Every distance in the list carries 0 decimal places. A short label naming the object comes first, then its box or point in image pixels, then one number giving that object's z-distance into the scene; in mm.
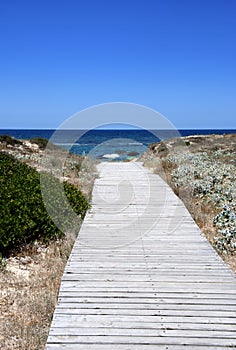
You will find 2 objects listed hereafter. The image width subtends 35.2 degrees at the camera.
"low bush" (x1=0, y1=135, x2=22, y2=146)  22838
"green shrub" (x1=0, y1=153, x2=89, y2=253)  6438
